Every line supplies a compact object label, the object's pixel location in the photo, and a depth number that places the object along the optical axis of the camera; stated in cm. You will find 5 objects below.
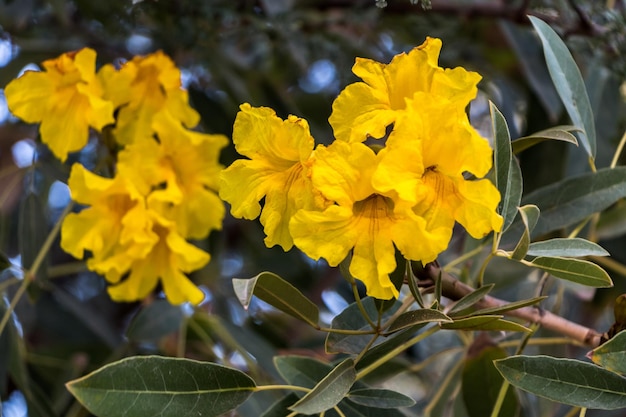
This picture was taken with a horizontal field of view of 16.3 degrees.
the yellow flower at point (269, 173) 105
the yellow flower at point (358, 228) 103
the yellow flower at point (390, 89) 104
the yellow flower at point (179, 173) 118
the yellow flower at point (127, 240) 116
